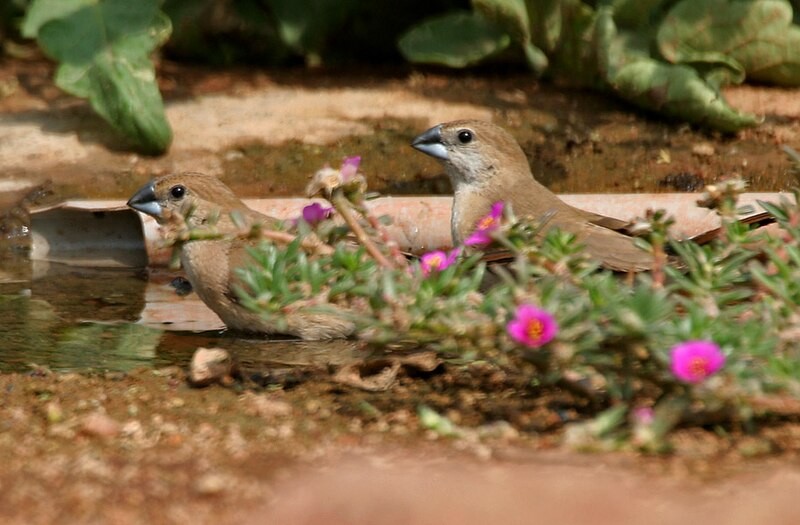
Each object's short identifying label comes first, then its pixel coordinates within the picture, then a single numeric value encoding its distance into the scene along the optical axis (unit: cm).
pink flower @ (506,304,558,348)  684
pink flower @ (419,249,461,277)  767
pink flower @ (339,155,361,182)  803
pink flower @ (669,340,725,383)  661
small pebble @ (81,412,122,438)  768
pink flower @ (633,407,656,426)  688
